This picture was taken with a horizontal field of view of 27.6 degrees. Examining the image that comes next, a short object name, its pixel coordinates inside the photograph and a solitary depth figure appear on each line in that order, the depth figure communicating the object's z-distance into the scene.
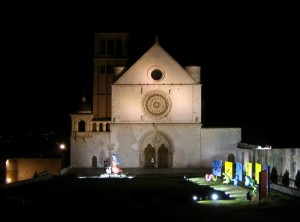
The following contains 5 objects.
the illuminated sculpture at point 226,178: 36.59
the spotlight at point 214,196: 29.81
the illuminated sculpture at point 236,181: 35.28
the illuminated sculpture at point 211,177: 38.94
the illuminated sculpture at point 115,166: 42.75
